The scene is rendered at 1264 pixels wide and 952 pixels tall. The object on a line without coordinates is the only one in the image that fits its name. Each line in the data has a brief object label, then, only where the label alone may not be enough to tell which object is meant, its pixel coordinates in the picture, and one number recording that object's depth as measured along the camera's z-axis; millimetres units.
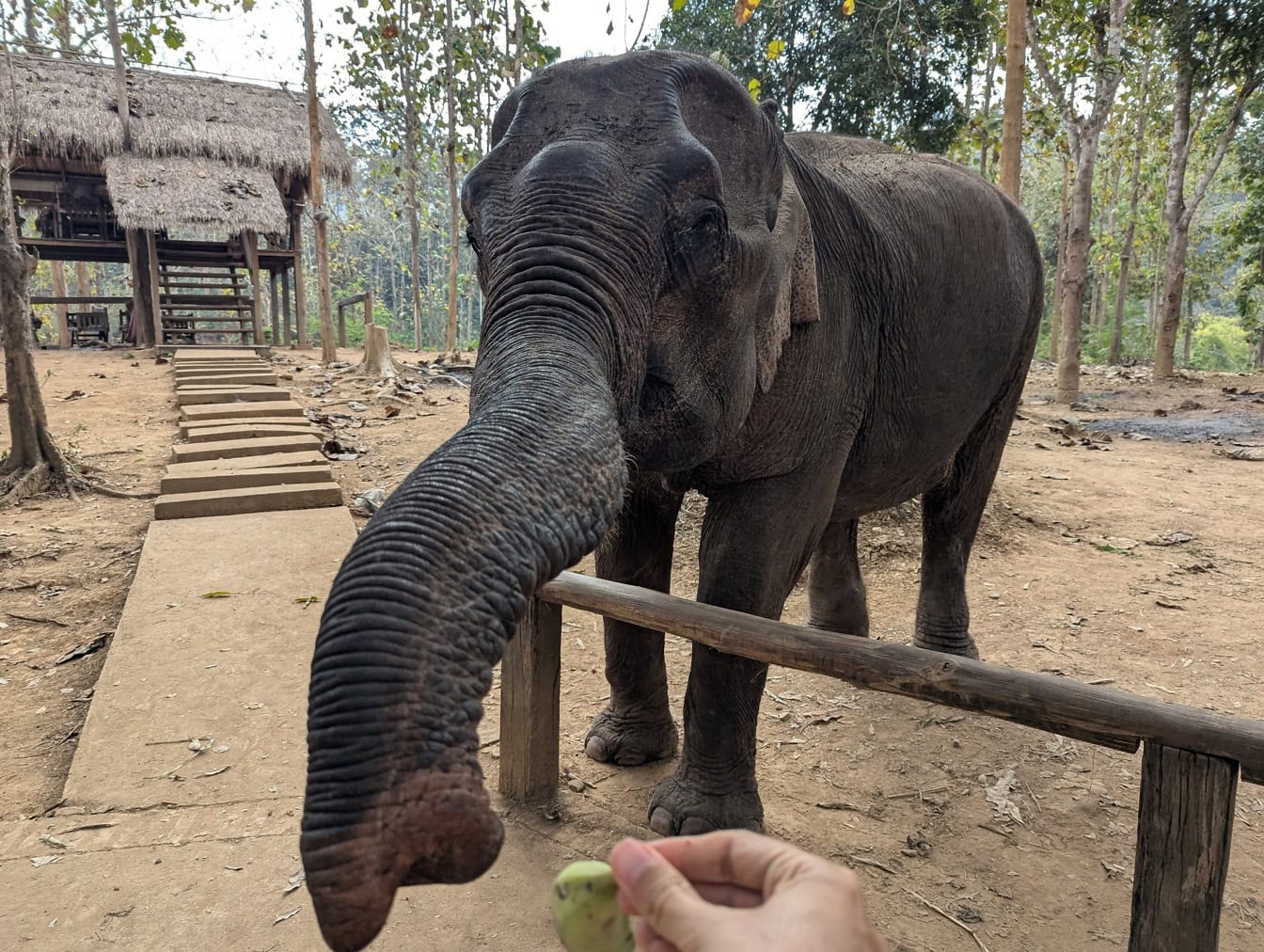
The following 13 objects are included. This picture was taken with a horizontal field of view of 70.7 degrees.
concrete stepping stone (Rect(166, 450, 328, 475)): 6469
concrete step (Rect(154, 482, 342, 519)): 5805
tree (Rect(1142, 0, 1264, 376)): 13641
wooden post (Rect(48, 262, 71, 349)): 20844
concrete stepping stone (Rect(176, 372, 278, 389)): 10648
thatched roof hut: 16766
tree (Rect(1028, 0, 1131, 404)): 12016
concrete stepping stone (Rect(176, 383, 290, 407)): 9758
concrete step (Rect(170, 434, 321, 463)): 7020
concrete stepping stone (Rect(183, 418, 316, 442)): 7652
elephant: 1140
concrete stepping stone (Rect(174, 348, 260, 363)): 13312
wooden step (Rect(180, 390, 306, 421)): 8695
